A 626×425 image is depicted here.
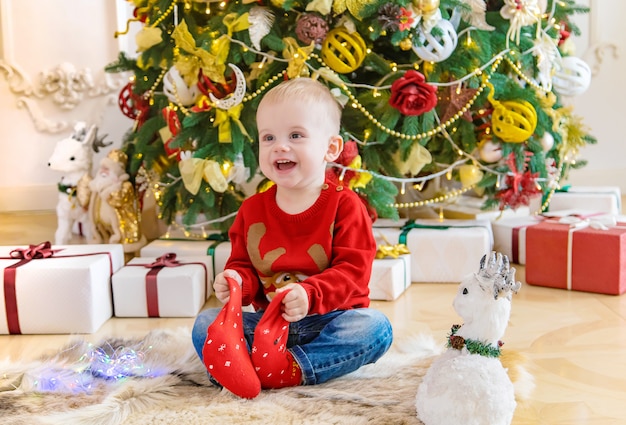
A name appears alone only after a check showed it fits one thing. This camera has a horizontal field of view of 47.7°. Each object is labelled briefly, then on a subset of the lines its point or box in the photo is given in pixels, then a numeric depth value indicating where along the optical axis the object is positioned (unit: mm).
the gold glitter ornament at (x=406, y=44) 2018
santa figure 2477
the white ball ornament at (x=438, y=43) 2006
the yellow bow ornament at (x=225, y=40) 2025
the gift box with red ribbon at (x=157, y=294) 1872
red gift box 1950
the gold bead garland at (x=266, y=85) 2047
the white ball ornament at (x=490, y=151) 2180
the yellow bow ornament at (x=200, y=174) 2025
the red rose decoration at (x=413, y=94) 2018
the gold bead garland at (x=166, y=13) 2203
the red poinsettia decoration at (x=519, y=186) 2209
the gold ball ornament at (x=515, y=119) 2133
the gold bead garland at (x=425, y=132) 2078
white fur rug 1186
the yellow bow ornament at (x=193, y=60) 2045
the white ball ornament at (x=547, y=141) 2232
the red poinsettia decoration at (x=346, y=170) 2051
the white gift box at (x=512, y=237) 2311
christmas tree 2021
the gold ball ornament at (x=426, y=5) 1944
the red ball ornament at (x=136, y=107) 2484
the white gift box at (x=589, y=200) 2641
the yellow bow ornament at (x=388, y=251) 2041
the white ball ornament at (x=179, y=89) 2137
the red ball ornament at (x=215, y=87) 2100
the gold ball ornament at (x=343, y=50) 2023
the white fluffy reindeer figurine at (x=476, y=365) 1085
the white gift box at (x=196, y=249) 2123
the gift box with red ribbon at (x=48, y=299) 1754
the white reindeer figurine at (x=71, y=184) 2611
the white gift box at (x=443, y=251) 2137
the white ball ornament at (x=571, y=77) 2428
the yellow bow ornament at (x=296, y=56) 1997
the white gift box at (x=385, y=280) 1950
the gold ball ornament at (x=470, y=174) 2213
